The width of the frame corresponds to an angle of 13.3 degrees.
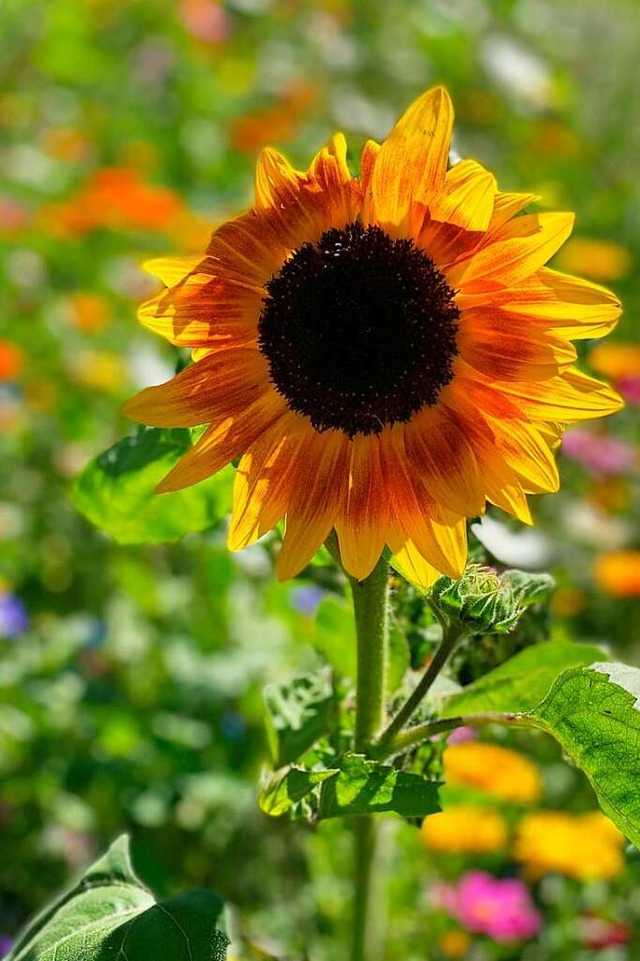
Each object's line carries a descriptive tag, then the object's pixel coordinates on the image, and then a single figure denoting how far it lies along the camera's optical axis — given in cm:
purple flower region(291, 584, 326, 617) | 137
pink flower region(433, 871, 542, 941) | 110
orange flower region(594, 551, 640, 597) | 149
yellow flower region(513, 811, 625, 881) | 111
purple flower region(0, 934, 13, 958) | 109
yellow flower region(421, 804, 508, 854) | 115
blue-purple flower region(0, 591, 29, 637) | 128
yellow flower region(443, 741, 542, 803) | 116
